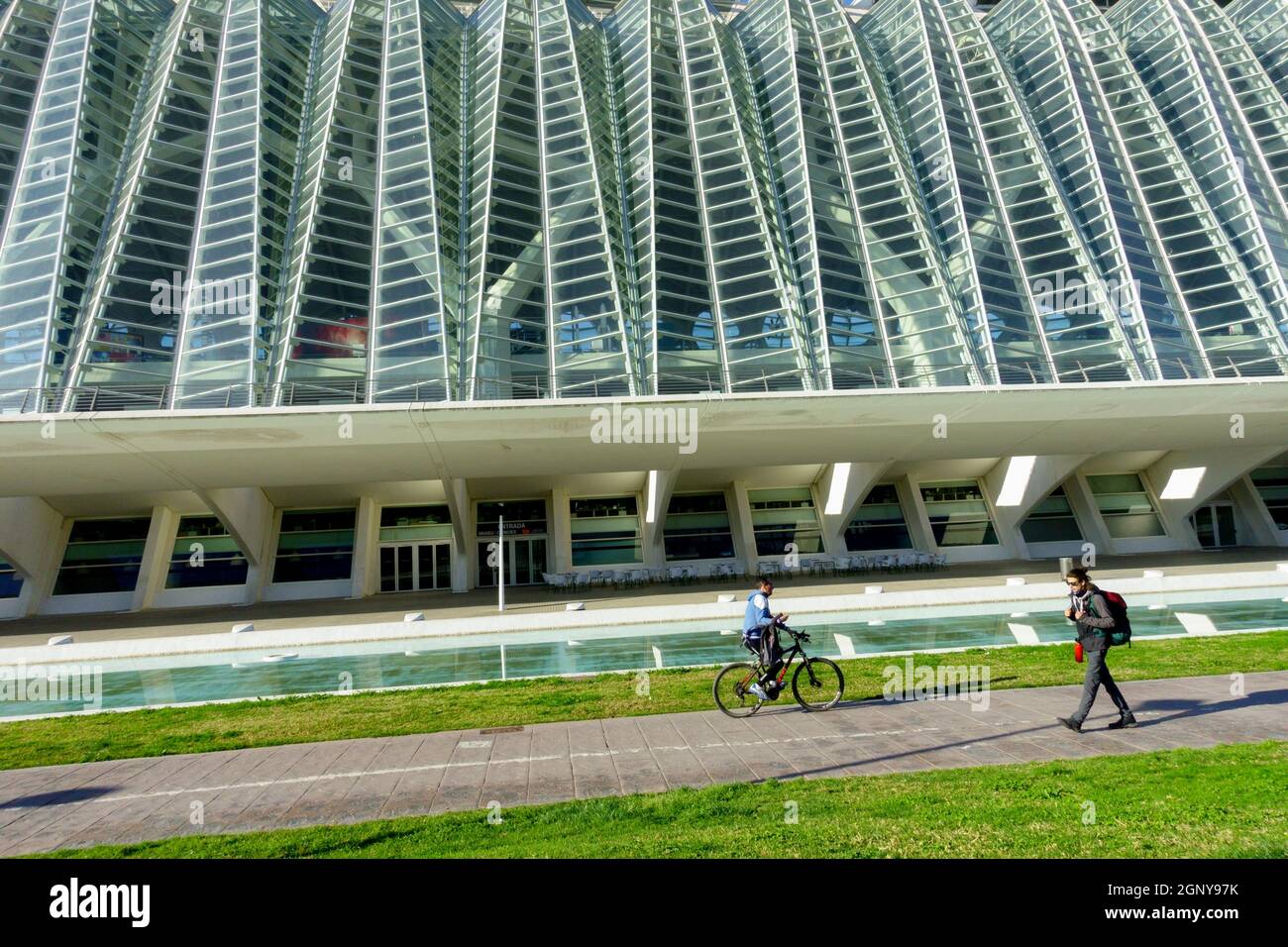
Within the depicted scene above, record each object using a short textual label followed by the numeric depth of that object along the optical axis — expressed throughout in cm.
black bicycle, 821
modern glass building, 2228
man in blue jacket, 820
